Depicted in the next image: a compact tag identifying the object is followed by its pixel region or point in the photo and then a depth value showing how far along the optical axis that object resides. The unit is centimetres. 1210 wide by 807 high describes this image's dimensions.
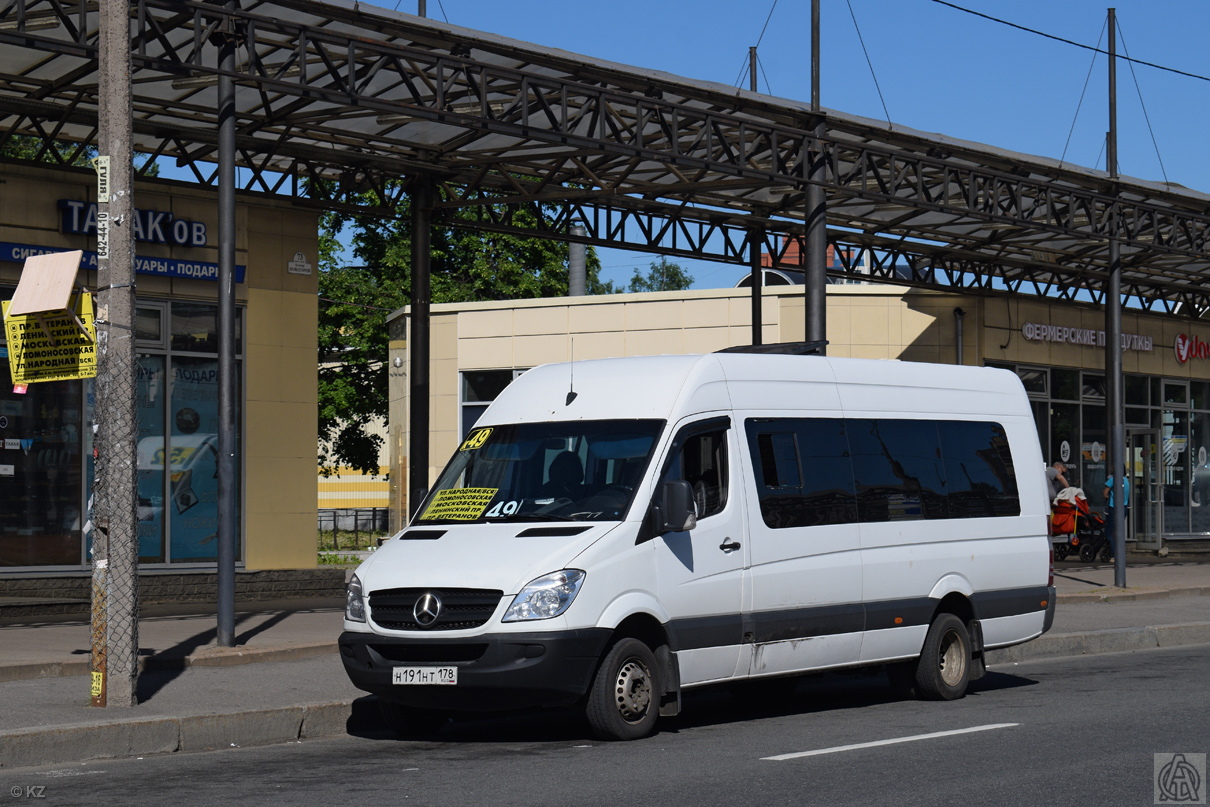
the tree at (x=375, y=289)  4719
